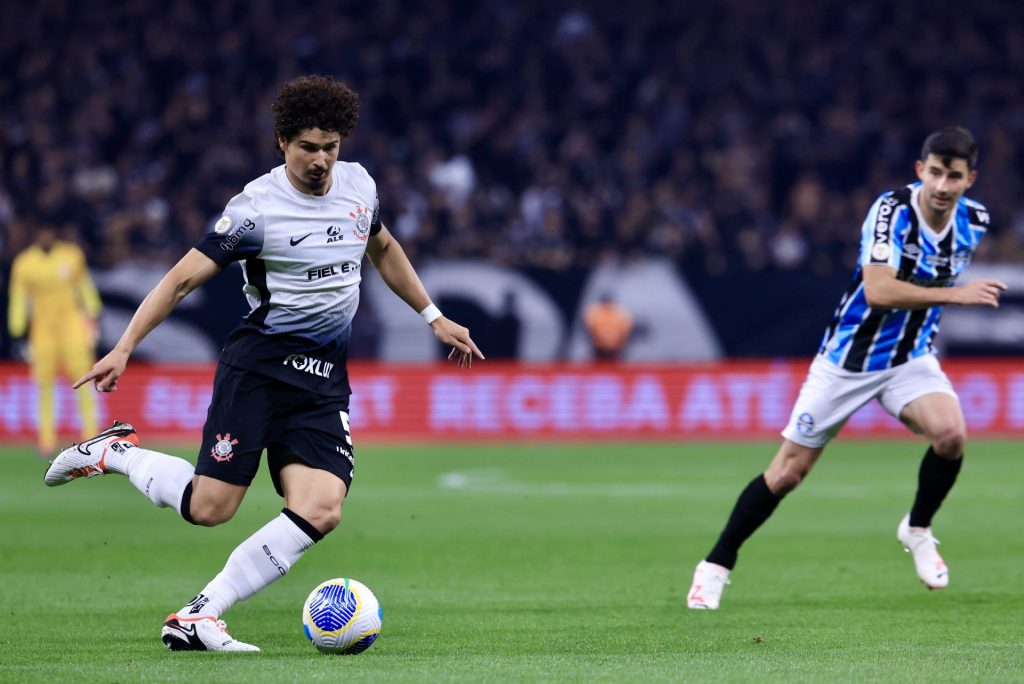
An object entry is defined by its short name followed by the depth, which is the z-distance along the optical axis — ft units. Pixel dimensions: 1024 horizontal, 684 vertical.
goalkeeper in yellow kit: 115.55
